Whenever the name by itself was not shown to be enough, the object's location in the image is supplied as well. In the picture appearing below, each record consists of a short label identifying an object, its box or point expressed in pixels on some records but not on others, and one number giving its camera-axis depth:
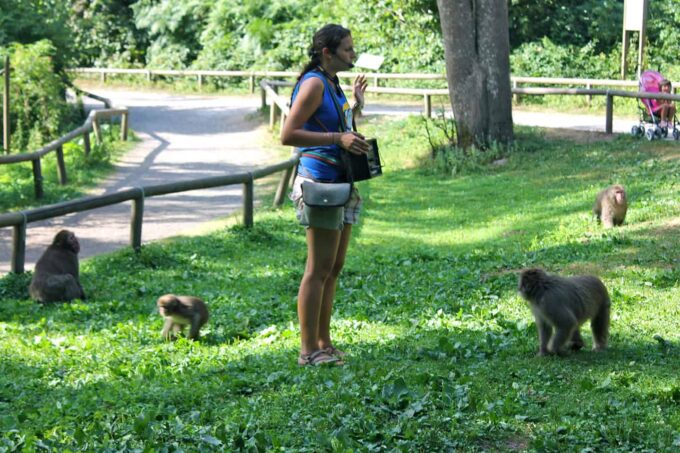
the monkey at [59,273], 11.72
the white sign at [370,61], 17.24
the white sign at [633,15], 29.50
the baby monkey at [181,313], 9.64
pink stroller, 21.55
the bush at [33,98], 25.61
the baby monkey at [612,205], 14.05
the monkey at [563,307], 7.73
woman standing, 7.34
